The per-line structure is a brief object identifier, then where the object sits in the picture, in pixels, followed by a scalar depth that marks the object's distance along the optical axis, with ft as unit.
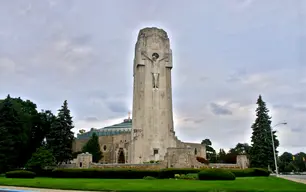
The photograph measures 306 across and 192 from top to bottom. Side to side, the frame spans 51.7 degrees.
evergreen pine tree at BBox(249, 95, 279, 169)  131.23
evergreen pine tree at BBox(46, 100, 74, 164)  132.98
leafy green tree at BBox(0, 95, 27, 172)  119.65
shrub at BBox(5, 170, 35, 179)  89.67
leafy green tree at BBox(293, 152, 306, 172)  256.09
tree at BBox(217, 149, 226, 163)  228.51
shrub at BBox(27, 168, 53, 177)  101.90
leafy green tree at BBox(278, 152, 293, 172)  240.73
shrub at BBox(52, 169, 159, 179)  88.99
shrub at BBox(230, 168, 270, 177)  92.99
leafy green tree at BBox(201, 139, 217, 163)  262.59
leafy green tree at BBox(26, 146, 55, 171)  108.27
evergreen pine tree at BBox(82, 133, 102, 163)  199.52
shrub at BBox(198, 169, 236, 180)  71.56
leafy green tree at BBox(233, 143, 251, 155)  279.61
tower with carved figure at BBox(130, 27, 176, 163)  153.28
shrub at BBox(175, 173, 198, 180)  77.66
